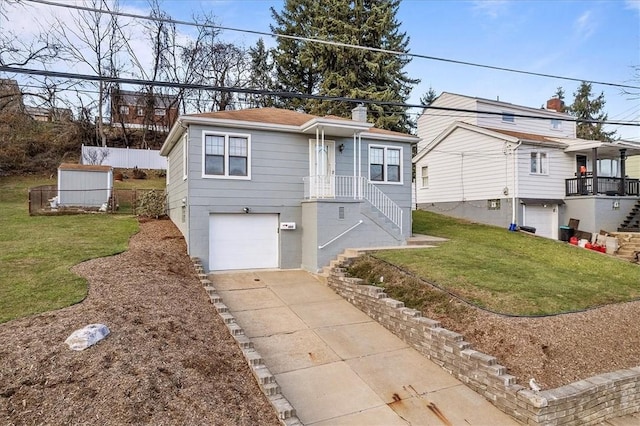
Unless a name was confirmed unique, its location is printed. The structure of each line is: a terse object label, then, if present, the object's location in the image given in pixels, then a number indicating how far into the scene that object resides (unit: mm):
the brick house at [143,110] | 31656
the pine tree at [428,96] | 38344
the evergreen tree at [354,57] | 26172
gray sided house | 11141
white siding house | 18016
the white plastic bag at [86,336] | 4918
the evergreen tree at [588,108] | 42312
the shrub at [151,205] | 15859
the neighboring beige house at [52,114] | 28672
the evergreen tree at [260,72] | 30484
